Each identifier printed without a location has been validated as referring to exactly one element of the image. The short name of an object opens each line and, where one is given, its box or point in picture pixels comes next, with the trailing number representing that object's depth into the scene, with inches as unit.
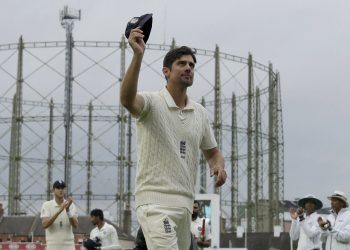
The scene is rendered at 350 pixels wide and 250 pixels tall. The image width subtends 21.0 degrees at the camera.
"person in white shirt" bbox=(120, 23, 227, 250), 207.5
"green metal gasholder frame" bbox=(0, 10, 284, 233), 1911.9
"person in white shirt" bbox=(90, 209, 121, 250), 499.4
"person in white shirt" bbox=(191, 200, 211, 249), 443.5
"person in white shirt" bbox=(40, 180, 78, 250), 436.8
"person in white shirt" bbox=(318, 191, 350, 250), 444.1
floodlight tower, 1539.9
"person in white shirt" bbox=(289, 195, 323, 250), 489.5
